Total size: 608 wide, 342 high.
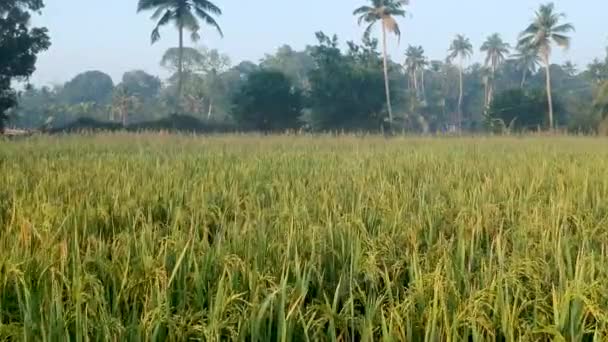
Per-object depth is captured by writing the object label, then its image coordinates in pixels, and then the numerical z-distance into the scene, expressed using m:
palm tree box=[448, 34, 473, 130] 63.41
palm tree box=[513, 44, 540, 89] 57.03
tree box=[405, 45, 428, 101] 59.19
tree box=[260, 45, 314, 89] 62.87
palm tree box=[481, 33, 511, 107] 61.22
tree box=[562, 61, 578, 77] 68.00
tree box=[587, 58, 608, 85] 45.38
